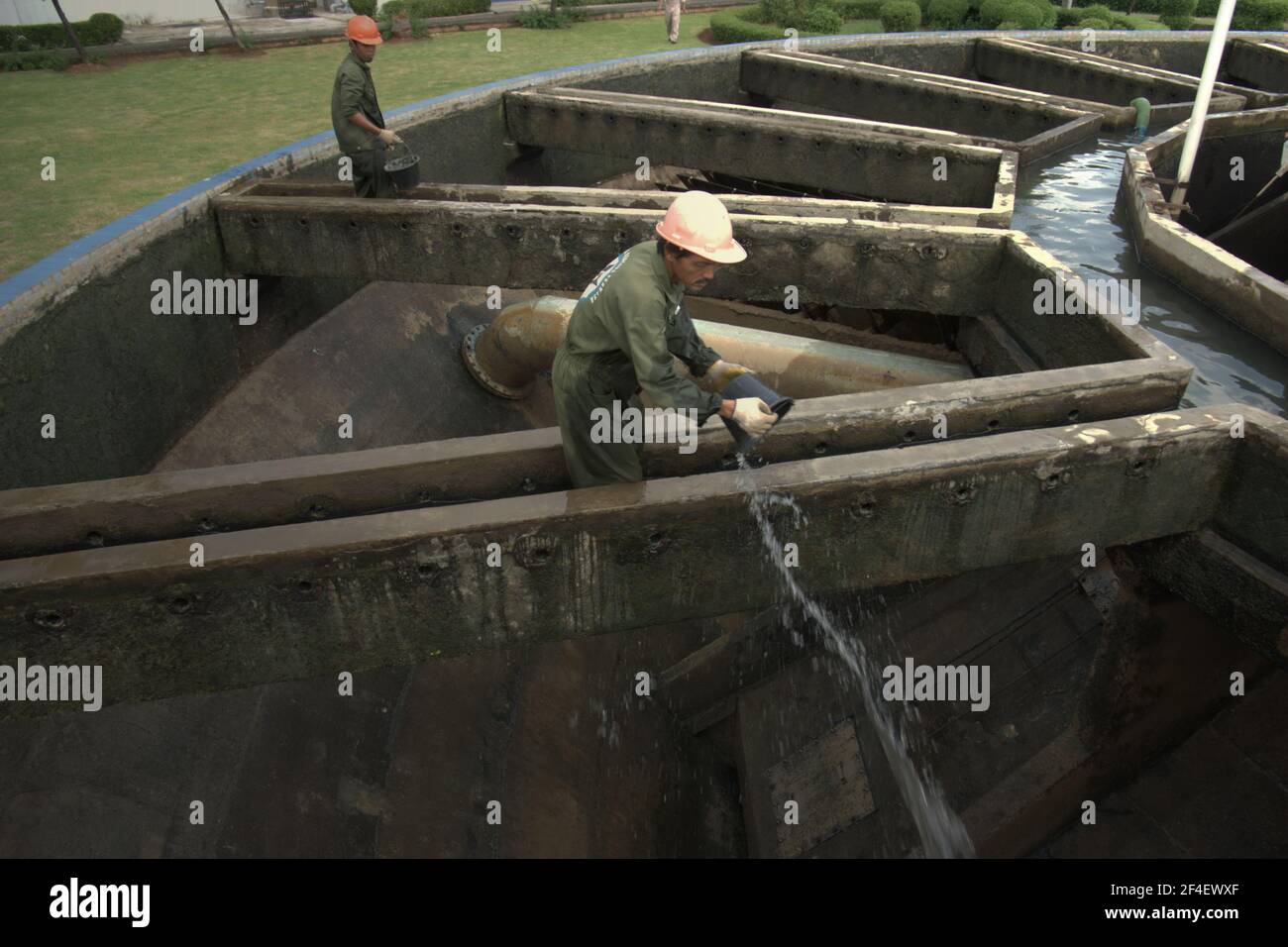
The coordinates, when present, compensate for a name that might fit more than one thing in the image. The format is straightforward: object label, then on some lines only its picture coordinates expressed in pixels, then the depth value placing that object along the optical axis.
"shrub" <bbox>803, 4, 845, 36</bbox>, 20.03
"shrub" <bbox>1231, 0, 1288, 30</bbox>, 21.78
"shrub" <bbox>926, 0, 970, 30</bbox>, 19.81
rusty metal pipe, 6.29
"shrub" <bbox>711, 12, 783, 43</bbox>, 18.17
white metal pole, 7.35
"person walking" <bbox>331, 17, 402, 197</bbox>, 7.03
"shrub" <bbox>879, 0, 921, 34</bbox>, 20.00
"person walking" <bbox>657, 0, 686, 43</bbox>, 18.09
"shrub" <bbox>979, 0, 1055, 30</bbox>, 18.45
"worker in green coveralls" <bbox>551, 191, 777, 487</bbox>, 3.61
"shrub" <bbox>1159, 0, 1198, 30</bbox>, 22.59
